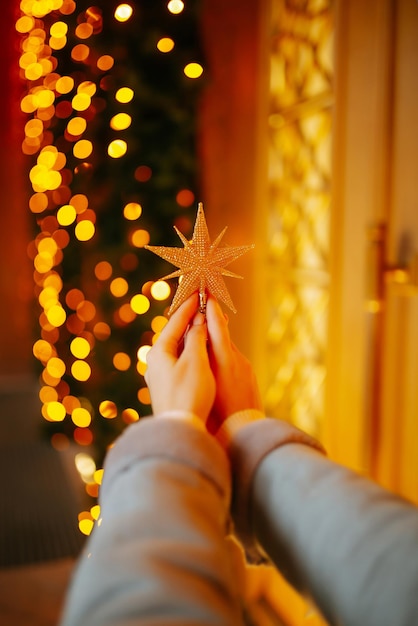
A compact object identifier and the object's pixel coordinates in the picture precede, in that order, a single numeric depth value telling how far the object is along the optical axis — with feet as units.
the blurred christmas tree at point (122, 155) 5.91
